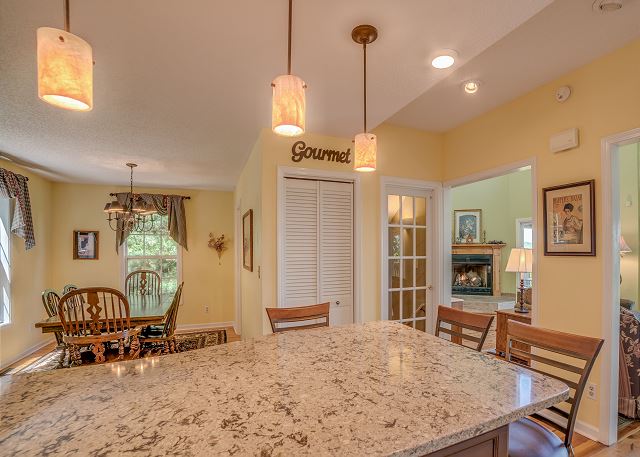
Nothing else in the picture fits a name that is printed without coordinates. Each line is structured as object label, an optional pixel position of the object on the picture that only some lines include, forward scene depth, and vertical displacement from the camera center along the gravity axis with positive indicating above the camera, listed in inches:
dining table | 111.0 -31.9
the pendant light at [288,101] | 44.6 +19.0
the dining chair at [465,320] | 62.4 -18.6
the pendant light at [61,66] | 33.7 +18.3
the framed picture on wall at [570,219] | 85.0 +4.0
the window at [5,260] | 150.6 -12.9
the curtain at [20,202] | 144.2 +15.9
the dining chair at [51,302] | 125.1 -27.6
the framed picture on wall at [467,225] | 328.8 +8.9
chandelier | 202.5 +8.4
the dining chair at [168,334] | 122.4 -42.0
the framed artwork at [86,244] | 201.0 -6.7
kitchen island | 27.8 -18.7
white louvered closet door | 111.1 -4.5
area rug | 114.2 -63.3
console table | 111.9 -33.0
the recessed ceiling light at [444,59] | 66.6 +38.5
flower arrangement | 226.1 -7.4
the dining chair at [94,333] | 97.9 -33.7
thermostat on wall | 89.2 +27.2
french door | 127.8 -10.0
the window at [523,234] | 307.6 -0.6
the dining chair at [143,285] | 179.2 -31.7
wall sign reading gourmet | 111.2 +29.3
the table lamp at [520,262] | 128.1 -11.9
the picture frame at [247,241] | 135.2 -3.3
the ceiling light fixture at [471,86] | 95.6 +45.9
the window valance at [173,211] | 213.5 +15.7
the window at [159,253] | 214.8 -13.3
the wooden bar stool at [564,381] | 43.2 -22.3
